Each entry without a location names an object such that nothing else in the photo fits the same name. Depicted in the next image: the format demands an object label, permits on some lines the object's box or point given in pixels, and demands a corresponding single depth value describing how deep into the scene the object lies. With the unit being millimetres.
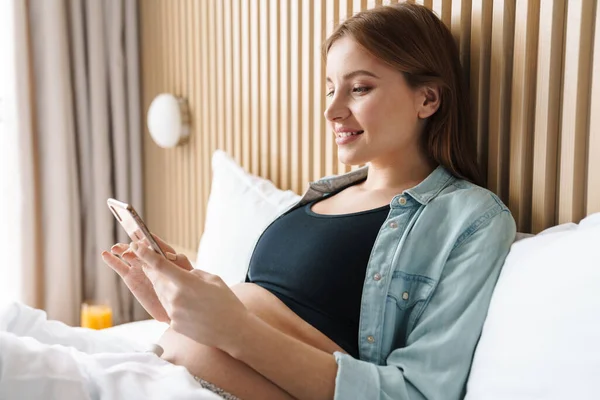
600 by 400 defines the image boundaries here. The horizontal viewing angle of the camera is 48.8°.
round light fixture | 2322
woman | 1015
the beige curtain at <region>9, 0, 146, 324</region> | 2461
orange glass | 2463
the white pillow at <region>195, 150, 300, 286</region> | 1680
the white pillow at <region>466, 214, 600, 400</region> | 821
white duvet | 932
